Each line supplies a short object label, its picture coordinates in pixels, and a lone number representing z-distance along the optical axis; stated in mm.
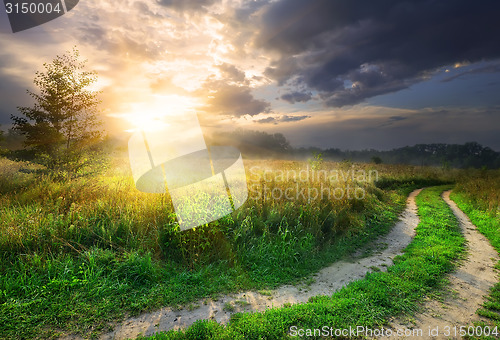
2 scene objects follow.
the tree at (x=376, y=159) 44188
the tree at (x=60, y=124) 12773
